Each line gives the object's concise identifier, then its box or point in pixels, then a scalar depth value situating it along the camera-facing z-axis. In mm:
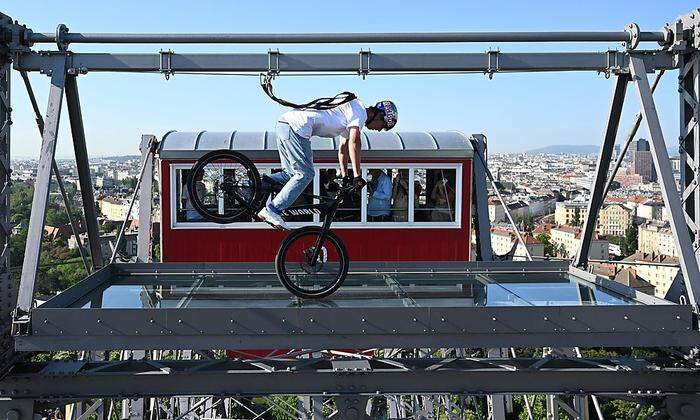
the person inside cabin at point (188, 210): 15180
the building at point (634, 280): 66338
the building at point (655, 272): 104312
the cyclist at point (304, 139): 7648
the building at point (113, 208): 115162
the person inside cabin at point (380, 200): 15375
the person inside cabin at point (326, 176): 15250
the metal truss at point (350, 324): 6898
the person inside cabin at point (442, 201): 15531
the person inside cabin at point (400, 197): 15383
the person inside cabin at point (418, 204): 15430
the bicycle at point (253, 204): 7656
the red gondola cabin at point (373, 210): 15219
